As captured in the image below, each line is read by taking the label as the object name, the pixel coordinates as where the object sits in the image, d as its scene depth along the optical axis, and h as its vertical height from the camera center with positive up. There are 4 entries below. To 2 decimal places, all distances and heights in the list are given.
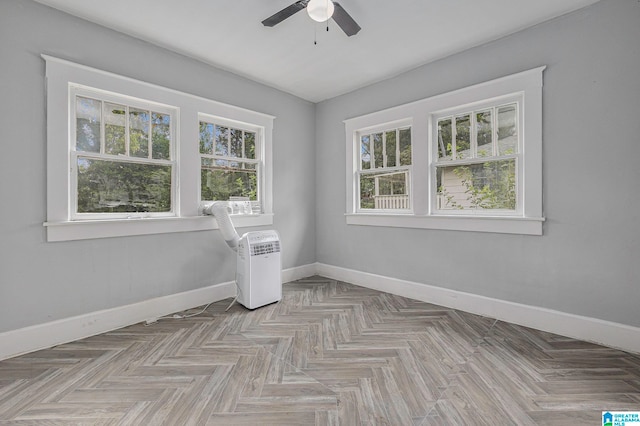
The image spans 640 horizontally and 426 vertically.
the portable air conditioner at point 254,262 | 3.24 -0.58
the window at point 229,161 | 3.55 +0.64
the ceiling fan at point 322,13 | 2.09 +1.47
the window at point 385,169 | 3.82 +0.57
